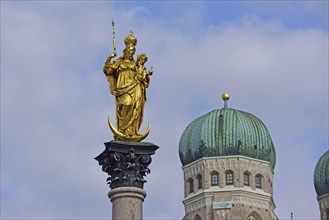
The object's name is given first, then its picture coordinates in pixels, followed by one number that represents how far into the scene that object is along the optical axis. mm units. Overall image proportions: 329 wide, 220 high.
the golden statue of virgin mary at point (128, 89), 25047
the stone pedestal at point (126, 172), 24188
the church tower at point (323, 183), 104306
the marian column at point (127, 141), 24234
